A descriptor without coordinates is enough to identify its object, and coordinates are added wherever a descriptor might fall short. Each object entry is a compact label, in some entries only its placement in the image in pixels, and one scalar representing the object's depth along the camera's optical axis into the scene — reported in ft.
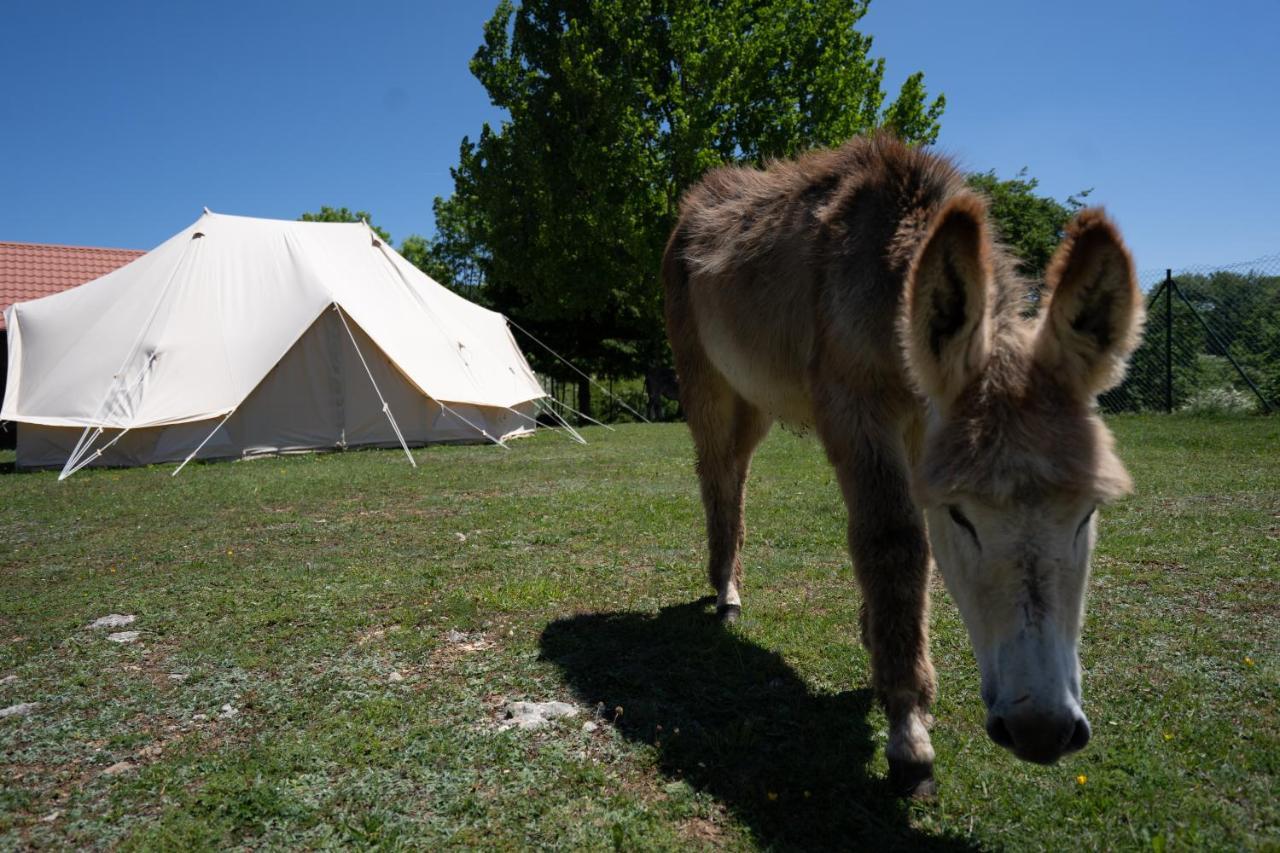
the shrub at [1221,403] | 43.24
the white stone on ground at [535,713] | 9.82
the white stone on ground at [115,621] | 13.74
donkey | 6.12
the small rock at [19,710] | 10.05
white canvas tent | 38.55
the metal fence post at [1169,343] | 46.98
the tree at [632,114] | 62.23
